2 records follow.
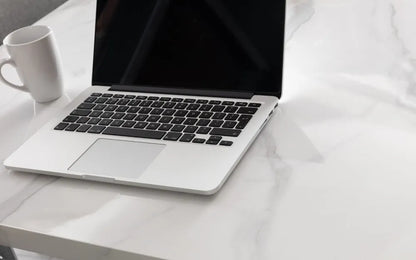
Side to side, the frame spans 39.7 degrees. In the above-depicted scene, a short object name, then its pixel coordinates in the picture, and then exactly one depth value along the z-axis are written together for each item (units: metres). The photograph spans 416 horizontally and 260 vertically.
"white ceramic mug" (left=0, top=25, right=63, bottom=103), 0.81
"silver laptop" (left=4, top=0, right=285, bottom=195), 0.66
